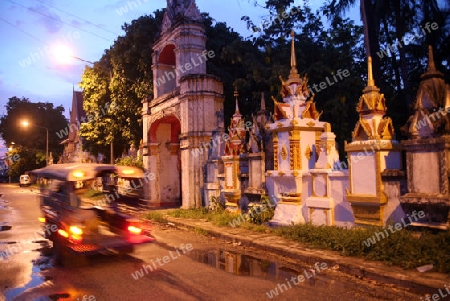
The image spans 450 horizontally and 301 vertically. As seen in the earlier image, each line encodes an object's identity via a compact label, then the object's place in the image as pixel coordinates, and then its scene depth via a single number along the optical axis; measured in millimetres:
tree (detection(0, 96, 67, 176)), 54031
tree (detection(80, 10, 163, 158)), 20266
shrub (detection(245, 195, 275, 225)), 11230
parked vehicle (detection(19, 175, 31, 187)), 46281
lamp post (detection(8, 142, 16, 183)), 53806
